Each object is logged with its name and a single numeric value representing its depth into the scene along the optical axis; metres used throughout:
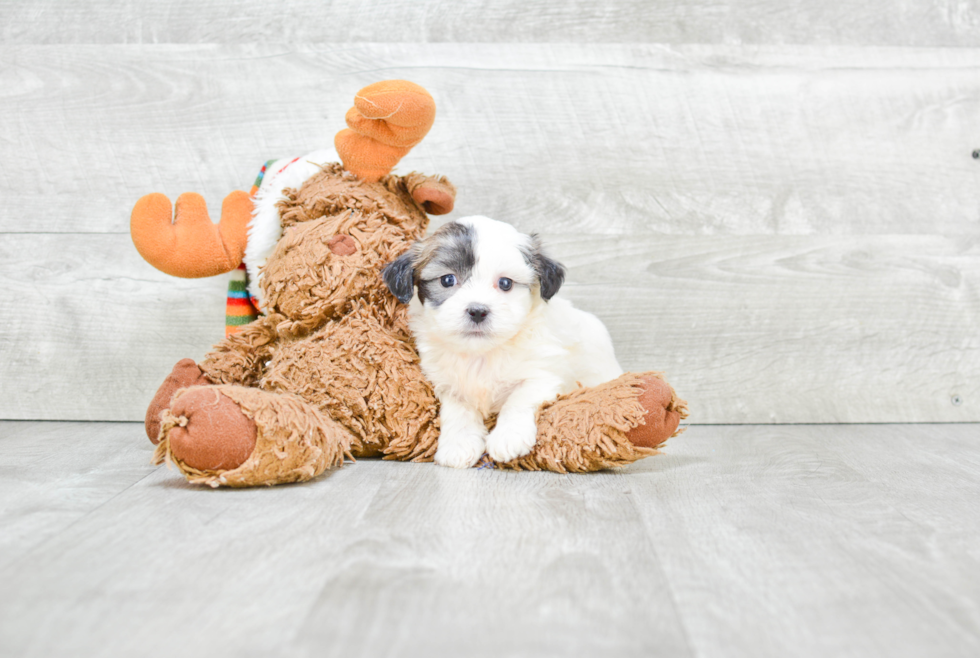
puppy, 0.69
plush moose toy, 0.68
